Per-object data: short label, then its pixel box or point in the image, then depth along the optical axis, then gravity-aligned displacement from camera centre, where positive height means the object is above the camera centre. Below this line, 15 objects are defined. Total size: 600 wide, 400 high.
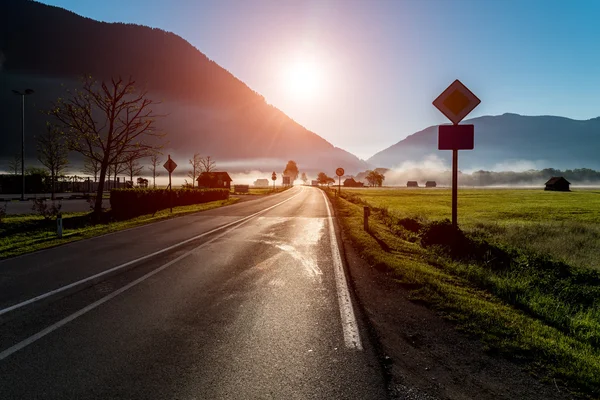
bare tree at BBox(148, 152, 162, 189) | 71.59 +5.59
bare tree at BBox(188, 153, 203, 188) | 79.19 +5.06
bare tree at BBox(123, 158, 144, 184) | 63.78 +3.62
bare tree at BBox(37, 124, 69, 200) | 42.47 +4.42
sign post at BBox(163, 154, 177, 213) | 26.37 +1.75
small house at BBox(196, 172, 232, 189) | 76.63 +1.81
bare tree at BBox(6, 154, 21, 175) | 63.14 +3.89
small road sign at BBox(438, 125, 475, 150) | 9.63 +1.41
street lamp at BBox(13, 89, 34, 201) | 34.42 +9.34
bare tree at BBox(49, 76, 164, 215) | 22.89 +4.60
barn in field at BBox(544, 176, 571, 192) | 97.88 +1.21
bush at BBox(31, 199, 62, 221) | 20.73 -1.43
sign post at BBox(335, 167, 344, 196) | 47.80 +2.40
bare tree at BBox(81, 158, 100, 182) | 58.68 +3.49
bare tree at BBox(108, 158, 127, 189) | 61.20 +3.55
